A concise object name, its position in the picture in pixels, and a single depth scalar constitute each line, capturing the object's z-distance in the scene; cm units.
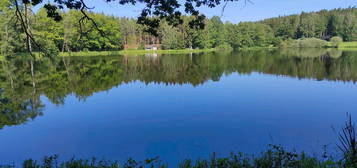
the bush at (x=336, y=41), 8175
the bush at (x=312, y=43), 8500
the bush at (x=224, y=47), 8544
